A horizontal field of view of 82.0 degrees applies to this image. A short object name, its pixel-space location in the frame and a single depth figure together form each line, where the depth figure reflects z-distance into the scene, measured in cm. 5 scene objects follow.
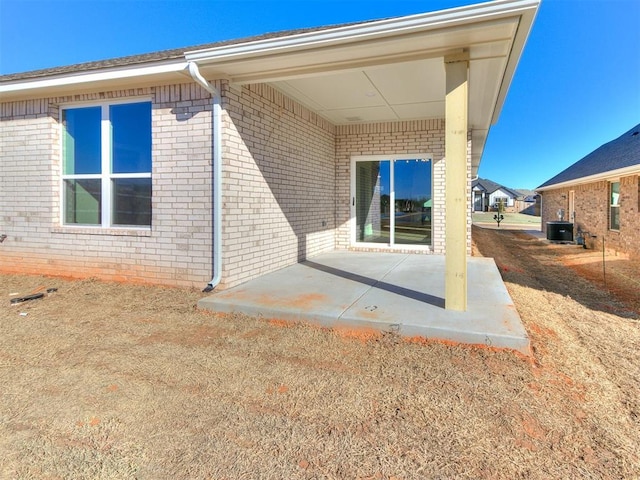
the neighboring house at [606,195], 1044
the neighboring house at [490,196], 6088
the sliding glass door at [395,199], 848
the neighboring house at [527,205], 4700
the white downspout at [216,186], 506
